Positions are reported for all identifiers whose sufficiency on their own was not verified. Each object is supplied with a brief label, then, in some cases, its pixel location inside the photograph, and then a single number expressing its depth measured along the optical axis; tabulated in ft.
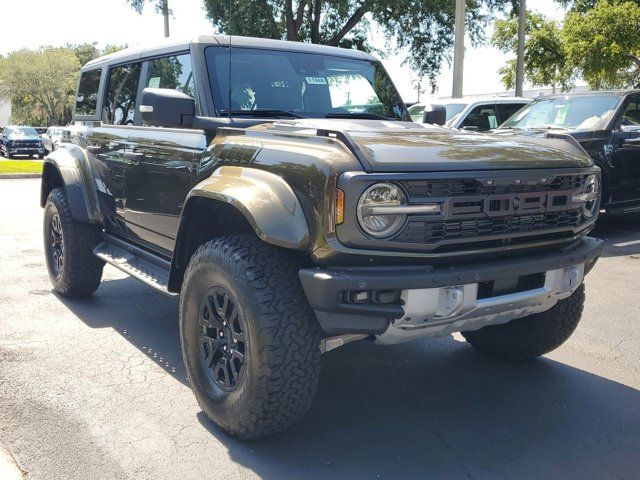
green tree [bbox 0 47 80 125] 196.54
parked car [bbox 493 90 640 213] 25.98
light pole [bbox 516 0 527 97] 57.23
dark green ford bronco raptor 9.14
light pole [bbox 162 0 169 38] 58.08
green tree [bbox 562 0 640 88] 63.05
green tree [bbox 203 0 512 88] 60.64
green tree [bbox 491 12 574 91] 79.30
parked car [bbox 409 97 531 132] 33.60
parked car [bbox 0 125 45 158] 104.37
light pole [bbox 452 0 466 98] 43.52
